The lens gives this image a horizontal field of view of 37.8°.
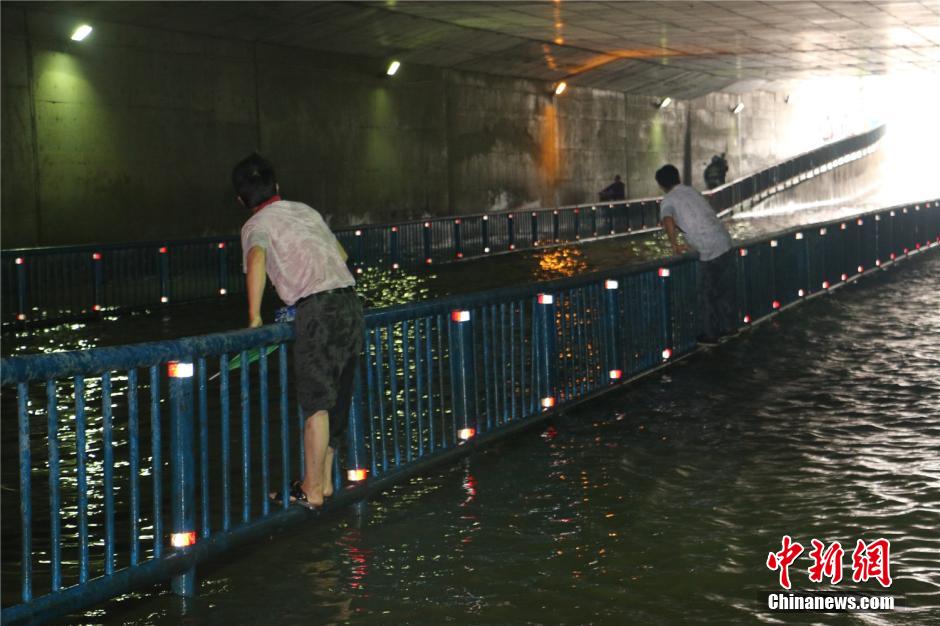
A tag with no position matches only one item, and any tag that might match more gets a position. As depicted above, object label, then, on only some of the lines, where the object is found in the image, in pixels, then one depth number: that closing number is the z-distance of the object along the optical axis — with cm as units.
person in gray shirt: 1344
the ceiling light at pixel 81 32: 2259
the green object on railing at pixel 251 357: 648
